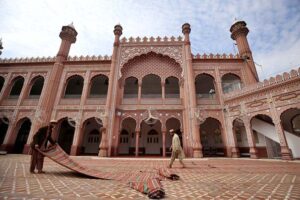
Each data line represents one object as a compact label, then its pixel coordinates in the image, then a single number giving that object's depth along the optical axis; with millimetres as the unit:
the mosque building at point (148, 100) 11953
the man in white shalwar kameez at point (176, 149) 5965
